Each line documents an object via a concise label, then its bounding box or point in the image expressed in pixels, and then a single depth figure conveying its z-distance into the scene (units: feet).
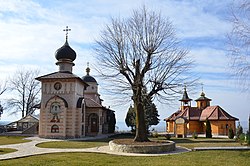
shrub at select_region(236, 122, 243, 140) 90.74
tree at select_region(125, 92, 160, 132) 132.26
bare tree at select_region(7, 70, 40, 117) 147.74
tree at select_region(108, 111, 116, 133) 129.92
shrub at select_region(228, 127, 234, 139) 94.99
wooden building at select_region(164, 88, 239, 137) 115.77
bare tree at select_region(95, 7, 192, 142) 59.26
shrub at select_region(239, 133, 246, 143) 68.57
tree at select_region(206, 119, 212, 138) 104.12
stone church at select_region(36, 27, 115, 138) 89.40
